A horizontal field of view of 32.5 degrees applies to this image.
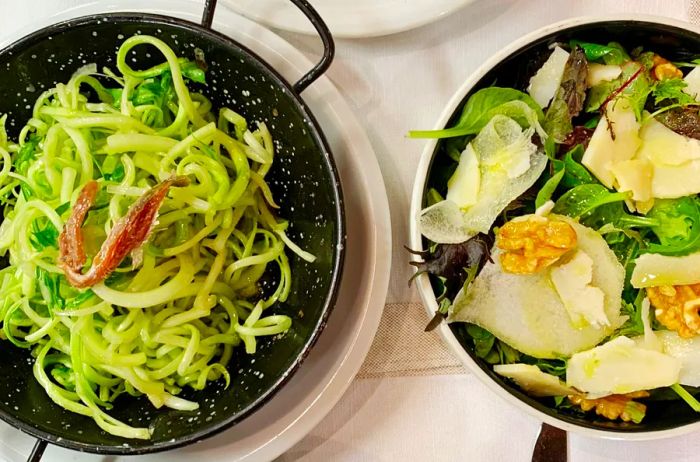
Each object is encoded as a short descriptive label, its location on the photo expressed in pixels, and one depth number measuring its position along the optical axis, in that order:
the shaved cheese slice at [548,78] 0.50
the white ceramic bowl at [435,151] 0.50
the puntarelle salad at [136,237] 0.48
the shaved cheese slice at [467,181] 0.50
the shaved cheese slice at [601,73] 0.51
